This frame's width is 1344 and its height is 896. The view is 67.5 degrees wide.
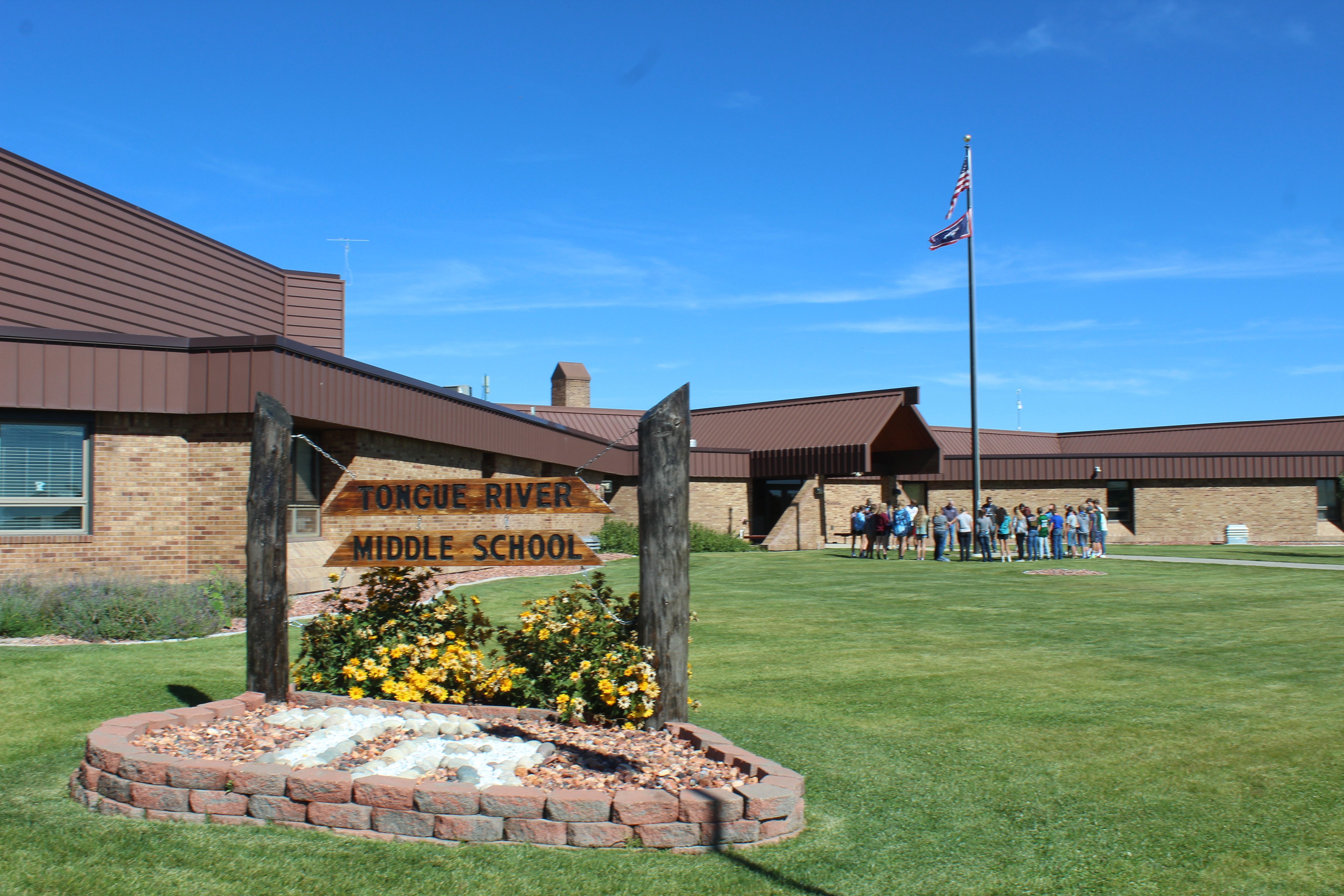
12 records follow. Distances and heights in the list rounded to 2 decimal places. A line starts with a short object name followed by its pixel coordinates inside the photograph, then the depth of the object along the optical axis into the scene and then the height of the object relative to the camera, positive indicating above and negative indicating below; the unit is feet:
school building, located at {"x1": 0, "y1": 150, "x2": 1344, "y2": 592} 43.91 +4.59
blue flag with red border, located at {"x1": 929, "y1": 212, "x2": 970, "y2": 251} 86.22 +22.30
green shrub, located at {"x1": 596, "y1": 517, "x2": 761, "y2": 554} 88.58 -4.16
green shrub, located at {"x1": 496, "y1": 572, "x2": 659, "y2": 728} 20.13 -3.45
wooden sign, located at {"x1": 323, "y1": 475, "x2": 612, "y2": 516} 22.68 -0.02
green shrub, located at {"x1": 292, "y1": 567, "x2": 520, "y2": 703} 22.38 -3.51
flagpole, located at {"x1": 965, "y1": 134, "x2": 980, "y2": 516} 87.56 +7.57
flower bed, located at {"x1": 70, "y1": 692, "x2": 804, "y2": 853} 15.29 -4.77
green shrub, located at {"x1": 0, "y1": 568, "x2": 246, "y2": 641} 35.70 -4.06
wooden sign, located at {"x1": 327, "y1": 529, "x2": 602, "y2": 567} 22.56 -1.21
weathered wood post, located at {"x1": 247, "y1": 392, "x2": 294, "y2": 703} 22.50 -1.24
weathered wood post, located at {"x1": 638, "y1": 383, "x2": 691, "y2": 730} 20.44 -1.25
